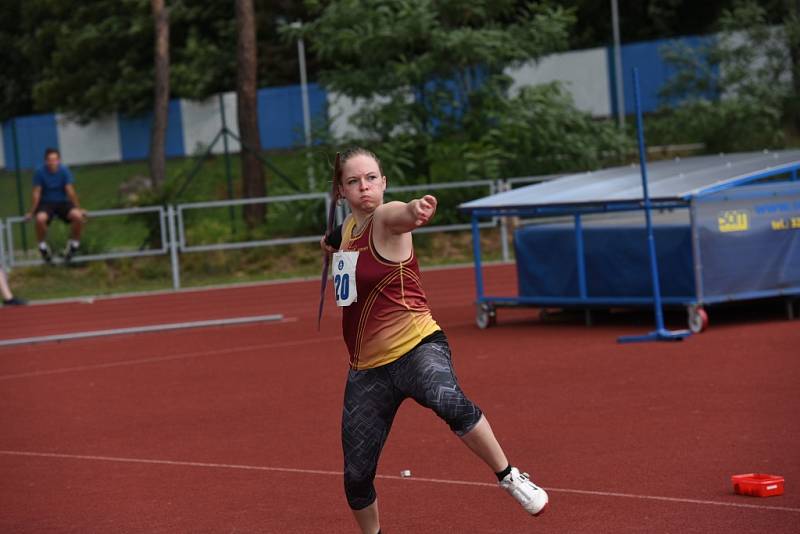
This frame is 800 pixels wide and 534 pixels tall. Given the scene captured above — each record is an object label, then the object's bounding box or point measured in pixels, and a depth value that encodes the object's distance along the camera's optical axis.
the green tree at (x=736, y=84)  30.84
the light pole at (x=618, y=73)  42.94
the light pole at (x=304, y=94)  42.88
